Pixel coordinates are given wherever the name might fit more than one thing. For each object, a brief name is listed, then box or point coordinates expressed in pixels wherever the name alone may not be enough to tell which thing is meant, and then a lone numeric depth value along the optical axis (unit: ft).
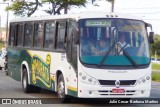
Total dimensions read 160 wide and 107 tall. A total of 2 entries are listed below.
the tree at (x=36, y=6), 114.52
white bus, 42.83
